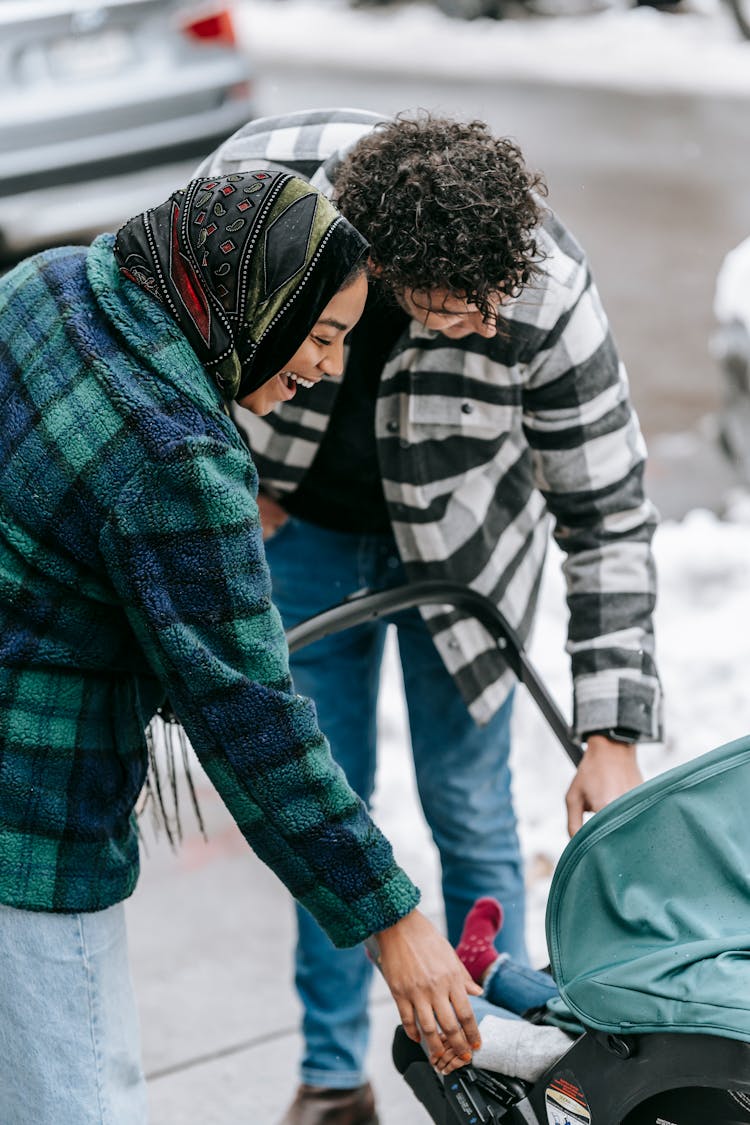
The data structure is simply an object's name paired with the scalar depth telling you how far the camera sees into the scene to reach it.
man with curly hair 3.24
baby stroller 3.02
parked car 7.68
